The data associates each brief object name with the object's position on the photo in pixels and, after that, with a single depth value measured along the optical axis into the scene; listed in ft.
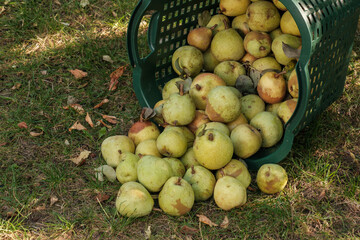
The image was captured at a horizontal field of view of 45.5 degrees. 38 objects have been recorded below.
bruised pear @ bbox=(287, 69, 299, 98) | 9.13
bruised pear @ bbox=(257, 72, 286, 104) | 9.60
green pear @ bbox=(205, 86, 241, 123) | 9.05
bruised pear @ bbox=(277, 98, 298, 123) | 9.28
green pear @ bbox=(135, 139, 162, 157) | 9.37
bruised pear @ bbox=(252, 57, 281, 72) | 10.12
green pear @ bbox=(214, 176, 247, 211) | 8.25
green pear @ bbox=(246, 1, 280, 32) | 10.19
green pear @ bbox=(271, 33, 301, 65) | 9.69
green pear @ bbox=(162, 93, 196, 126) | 9.32
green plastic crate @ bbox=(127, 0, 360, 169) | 8.00
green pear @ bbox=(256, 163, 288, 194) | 8.73
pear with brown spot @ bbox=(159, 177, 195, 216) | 8.07
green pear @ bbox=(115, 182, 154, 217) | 8.17
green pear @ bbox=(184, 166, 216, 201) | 8.64
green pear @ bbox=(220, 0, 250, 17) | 10.92
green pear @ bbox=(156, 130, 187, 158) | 8.95
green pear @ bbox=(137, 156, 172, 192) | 8.47
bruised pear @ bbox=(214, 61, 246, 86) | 10.38
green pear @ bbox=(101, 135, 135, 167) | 9.57
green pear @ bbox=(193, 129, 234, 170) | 8.40
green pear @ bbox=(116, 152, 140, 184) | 8.92
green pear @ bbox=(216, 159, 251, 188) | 8.76
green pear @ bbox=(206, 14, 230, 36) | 11.09
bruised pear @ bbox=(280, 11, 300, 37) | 9.83
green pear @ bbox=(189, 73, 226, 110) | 9.76
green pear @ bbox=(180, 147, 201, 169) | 9.23
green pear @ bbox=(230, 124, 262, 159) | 8.99
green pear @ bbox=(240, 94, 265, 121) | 9.86
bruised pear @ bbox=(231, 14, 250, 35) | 10.87
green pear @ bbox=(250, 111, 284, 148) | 9.30
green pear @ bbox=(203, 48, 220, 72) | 11.08
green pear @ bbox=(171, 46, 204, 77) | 10.46
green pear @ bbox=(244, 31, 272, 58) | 10.20
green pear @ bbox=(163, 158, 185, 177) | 8.85
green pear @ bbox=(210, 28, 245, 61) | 10.51
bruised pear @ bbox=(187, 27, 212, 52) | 10.91
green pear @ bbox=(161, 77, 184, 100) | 10.39
